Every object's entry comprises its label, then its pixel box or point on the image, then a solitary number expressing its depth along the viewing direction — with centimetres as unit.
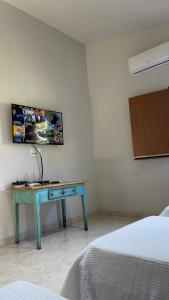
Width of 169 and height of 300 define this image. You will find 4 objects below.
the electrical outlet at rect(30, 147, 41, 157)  353
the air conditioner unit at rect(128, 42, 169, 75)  370
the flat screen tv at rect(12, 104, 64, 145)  328
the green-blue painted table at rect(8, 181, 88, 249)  290
